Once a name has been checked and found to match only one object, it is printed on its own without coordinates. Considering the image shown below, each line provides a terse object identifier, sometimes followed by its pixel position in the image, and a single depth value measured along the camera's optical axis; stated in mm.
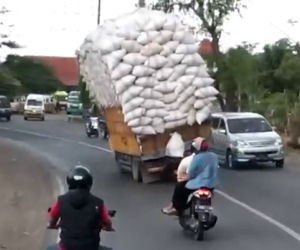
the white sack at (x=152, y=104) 18623
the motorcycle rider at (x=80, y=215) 6075
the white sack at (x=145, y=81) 18573
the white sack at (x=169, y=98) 18847
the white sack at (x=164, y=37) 18759
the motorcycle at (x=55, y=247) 6200
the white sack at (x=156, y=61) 18598
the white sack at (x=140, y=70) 18569
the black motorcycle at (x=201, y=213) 11210
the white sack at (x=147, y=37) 18585
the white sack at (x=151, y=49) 18585
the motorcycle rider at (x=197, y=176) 11365
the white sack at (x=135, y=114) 18554
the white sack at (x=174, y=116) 18797
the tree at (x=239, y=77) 40233
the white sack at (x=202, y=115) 19046
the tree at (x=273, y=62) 44863
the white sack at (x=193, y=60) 18996
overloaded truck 18610
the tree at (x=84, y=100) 51854
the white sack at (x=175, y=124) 18845
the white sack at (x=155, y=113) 18672
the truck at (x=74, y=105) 58606
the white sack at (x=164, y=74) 18685
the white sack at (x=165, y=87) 18710
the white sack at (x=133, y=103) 18573
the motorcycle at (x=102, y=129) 39934
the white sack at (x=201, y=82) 19145
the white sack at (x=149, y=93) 18579
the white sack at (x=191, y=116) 19058
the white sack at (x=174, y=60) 18797
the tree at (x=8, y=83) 74201
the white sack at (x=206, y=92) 19195
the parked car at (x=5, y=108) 56425
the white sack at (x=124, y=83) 18573
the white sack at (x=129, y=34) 18710
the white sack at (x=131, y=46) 18647
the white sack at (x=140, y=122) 18486
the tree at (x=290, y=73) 41801
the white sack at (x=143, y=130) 18535
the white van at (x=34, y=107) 59054
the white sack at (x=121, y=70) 18585
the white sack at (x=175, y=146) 18610
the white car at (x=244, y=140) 24386
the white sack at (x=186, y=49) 18946
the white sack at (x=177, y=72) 18822
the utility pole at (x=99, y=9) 53562
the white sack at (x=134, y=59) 18560
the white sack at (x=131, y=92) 18598
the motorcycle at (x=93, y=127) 40755
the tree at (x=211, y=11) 41303
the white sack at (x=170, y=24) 18874
